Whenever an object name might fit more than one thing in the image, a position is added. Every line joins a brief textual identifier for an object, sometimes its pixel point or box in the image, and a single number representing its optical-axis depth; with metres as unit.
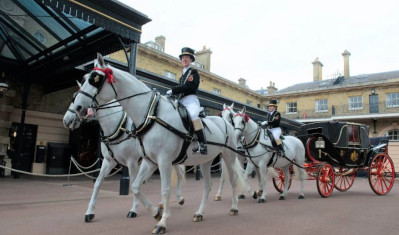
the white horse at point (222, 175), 7.90
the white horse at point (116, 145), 5.68
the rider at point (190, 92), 4.91
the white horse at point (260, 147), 7.65
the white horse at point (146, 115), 4.16
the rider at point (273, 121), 8.61
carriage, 8.83
